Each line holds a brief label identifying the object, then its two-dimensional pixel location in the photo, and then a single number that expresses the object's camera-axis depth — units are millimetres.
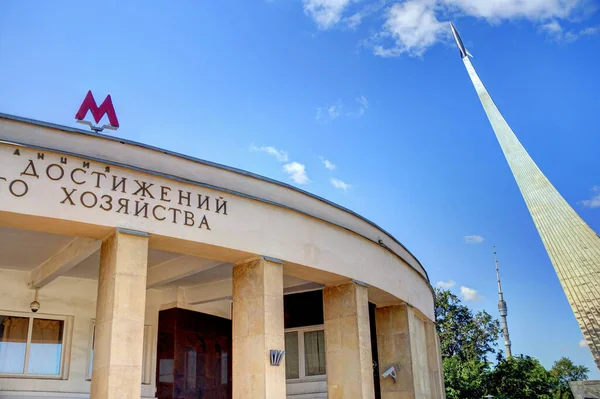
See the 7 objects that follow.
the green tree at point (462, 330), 55844
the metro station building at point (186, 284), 10734
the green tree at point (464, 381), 41062
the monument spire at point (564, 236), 38531
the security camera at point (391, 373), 17375
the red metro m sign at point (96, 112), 12125
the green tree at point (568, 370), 75938
